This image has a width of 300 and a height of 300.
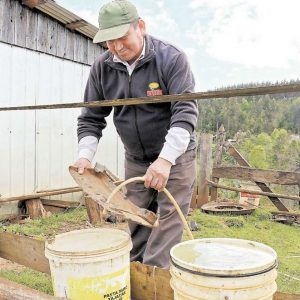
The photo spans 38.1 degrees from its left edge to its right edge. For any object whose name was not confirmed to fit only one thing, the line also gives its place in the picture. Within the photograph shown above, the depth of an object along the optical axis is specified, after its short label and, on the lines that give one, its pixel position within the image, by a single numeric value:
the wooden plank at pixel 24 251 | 2.89
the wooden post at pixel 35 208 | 7.78
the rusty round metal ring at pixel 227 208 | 8.52
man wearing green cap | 2.71
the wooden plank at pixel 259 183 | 8.69
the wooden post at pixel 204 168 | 9.34
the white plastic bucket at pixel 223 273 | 1.61
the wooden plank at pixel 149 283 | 2.31
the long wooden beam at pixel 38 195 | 7.46
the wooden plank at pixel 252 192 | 8.12
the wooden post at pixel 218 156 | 9.45
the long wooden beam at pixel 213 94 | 1.66
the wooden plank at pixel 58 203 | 8.34
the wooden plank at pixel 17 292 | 1.90
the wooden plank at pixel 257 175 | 8.28
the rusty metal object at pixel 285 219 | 8.40
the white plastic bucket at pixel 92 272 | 2.06
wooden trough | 1.99
